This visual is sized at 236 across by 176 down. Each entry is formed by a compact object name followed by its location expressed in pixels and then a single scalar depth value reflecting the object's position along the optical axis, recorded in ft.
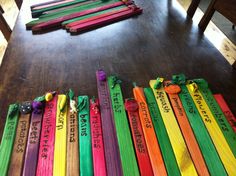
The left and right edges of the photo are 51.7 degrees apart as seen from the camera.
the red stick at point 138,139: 1.94
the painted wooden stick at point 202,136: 1.92
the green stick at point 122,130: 1.95
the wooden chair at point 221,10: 3.20
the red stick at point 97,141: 1.94
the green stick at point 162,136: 1.93
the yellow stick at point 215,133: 1.94
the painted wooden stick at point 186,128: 1.94
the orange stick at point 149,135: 1.94
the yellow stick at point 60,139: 1.95
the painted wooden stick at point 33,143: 1.95
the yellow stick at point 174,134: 1.93
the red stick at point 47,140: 1.95
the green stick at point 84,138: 1.95
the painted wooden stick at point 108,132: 1.96
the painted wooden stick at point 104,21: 3.60
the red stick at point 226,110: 2.26
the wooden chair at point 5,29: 4.05
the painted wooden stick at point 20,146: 1.96
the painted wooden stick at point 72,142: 1.96
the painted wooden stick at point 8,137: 1.98
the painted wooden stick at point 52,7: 3.94
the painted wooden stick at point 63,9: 3.96
